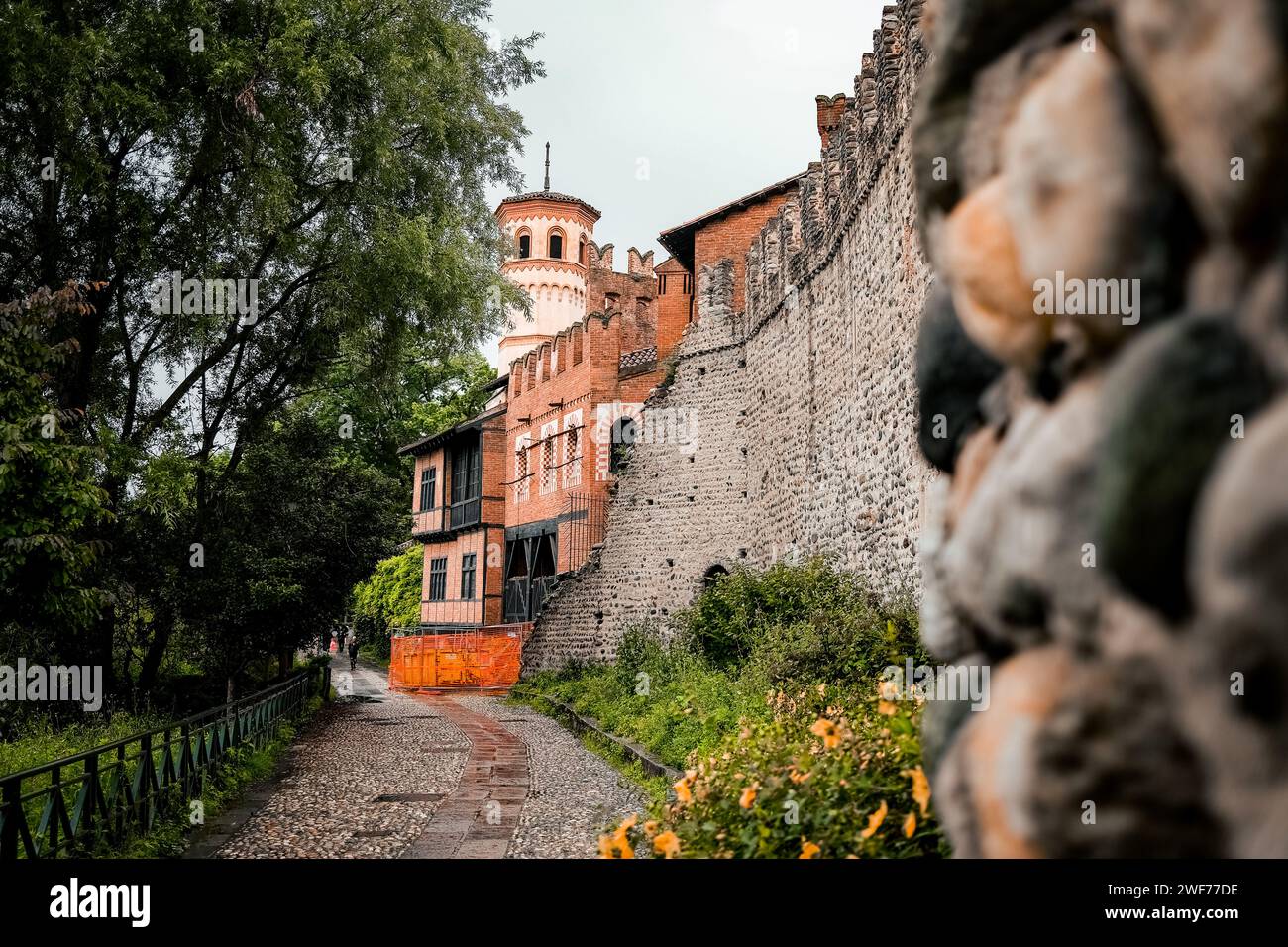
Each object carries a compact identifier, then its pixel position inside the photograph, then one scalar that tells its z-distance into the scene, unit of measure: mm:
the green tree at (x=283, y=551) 14703
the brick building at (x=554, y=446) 24797
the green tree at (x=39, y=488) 8633
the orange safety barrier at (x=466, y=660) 25016
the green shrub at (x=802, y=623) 9859
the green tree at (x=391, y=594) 40000
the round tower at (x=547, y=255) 52500
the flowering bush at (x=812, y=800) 3902
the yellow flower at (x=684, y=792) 5125
